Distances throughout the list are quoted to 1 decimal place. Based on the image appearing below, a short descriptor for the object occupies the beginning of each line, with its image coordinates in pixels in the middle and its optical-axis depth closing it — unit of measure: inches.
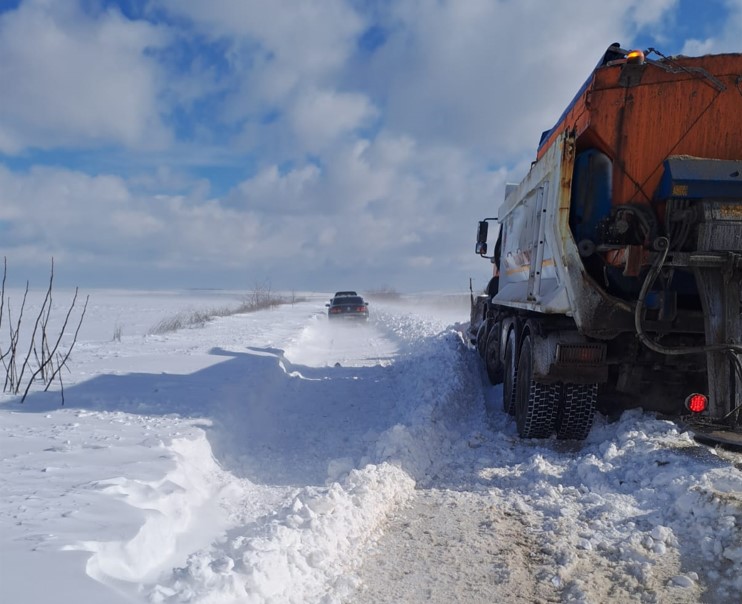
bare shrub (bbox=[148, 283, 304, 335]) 892.0
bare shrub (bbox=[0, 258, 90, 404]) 284.4
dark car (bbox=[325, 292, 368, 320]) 1094.4
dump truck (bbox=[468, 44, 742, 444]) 173.2
